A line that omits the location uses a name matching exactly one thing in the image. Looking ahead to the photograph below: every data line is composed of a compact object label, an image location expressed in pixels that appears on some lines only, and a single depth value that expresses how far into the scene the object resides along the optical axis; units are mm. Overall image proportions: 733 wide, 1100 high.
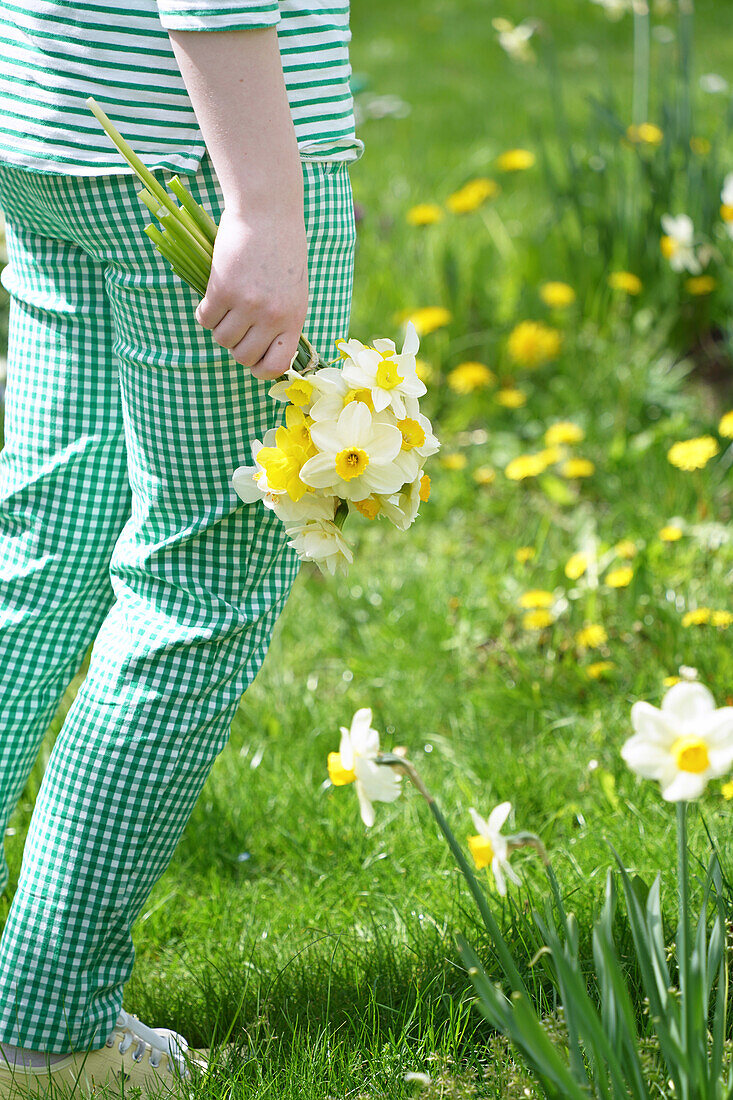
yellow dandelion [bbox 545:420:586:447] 5000
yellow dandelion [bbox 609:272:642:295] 5723
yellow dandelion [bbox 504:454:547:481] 4820
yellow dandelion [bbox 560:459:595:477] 4957
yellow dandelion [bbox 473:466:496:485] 5230
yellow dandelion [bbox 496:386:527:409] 5574
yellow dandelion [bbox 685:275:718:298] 5664
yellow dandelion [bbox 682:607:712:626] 3773
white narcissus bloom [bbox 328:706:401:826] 1836
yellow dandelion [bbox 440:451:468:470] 5375
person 2041
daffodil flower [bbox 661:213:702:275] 4855
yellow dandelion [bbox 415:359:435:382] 5860
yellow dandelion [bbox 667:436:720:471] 4266
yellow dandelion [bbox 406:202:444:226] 6078
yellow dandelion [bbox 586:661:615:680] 3822
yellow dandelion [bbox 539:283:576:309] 5875
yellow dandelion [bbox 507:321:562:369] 5848
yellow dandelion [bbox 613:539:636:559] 4191
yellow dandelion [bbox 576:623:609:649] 3844
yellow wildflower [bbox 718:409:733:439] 4289
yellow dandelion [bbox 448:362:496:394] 5707
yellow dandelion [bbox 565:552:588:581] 4137
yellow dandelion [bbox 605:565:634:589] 4031
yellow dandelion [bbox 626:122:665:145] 5730
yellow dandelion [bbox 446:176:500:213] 6145
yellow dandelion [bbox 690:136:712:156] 5699
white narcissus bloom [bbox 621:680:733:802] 1610
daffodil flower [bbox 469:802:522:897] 1764
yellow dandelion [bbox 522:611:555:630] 3943
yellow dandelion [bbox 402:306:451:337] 5789
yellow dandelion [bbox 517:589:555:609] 4004
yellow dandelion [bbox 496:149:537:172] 6402
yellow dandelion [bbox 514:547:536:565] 4414
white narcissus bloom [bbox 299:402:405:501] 1965
